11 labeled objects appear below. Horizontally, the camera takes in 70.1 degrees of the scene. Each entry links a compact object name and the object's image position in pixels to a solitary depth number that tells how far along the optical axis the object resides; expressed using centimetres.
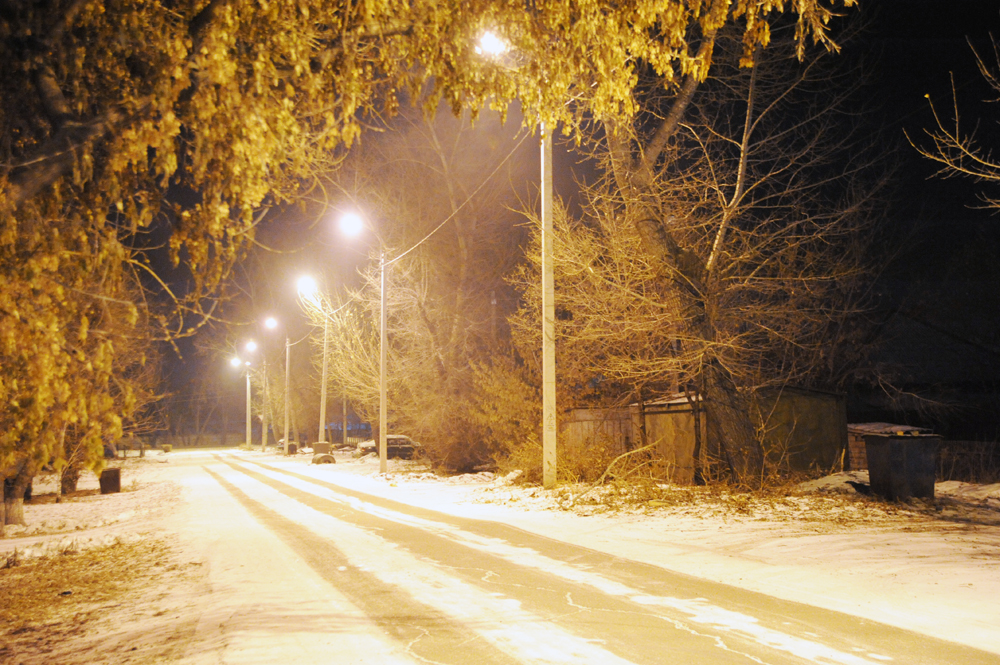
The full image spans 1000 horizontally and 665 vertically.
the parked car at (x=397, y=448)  3891
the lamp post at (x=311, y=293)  3183
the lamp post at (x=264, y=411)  6338
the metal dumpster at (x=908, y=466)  1212
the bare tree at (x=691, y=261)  1420
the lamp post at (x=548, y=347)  1512
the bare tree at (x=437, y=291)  2547
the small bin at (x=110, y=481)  2169
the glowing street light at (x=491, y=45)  706
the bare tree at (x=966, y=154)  895
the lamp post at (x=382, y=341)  2430
